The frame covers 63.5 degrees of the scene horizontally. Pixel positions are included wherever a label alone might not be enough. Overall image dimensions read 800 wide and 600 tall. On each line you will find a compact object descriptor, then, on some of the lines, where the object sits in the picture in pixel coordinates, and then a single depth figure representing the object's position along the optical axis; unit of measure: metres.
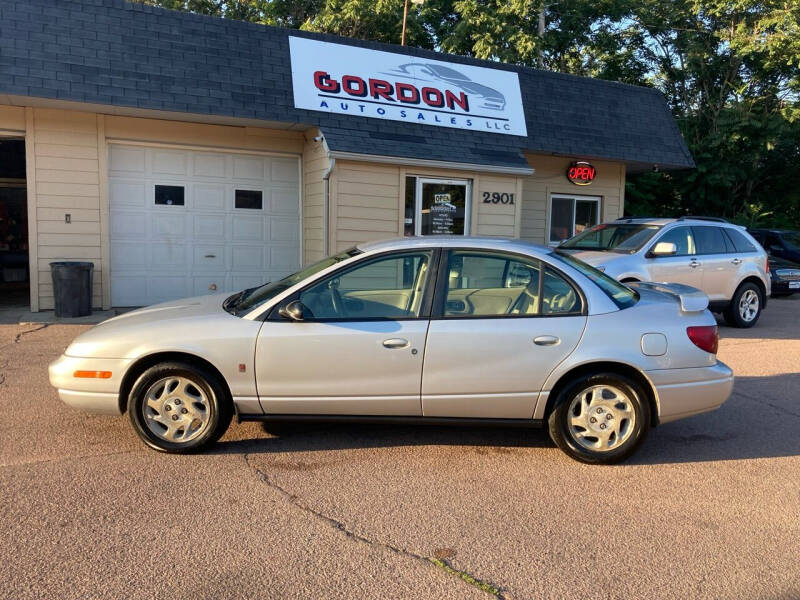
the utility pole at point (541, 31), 22.73
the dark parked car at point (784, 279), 15.07
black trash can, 10.00
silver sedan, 4.52
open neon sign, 14.56
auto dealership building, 10.04
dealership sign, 11.23
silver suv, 9.75
